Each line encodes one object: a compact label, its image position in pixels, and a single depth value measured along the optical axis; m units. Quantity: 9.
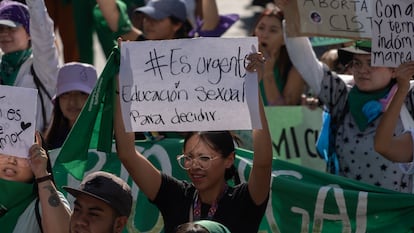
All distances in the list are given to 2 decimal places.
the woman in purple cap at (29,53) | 13.23
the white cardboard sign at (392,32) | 11.16
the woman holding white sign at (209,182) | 9.95
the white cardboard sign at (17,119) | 10.14
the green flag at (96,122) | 10.56
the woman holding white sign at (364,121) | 12.15
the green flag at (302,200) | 11.62
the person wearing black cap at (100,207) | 9.36
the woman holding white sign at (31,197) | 9.84
